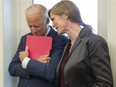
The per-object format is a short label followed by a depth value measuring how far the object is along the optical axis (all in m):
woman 2.63
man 2.97
